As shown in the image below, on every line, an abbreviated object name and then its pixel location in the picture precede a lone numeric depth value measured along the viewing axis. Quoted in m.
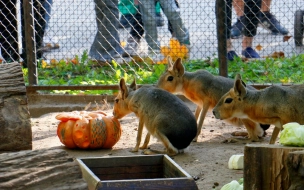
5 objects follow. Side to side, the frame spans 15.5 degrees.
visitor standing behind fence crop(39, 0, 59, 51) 15.05
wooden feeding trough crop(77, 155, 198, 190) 6.81
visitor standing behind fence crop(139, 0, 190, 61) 14.56
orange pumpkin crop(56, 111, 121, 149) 10.15
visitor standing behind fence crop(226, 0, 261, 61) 14.07
